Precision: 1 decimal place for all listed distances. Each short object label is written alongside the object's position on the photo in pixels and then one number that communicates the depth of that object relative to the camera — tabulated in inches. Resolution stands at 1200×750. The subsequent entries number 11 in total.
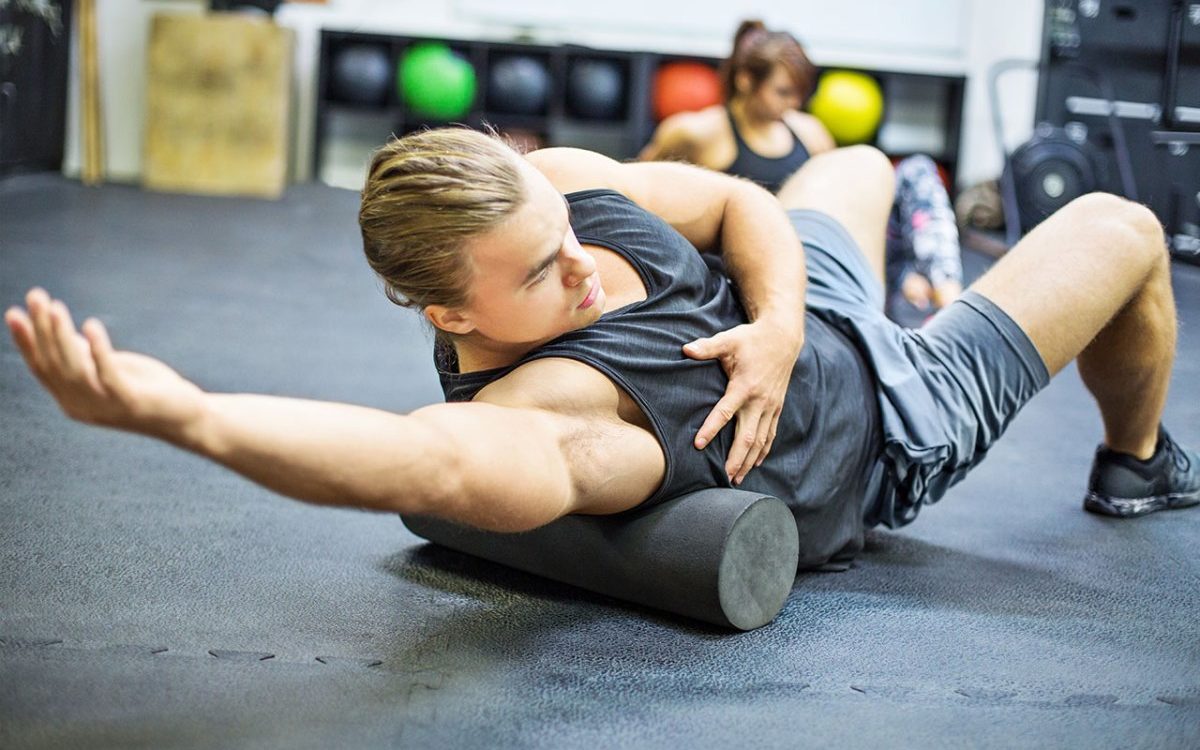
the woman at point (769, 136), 139.1
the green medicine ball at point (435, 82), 267.6
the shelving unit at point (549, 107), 277.0
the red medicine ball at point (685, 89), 269.1
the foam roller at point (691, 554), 58.2
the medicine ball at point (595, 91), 272.7
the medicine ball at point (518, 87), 271.9
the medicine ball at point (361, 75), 271.4
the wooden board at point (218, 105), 261.1
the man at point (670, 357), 43.2
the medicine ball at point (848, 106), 265.7
